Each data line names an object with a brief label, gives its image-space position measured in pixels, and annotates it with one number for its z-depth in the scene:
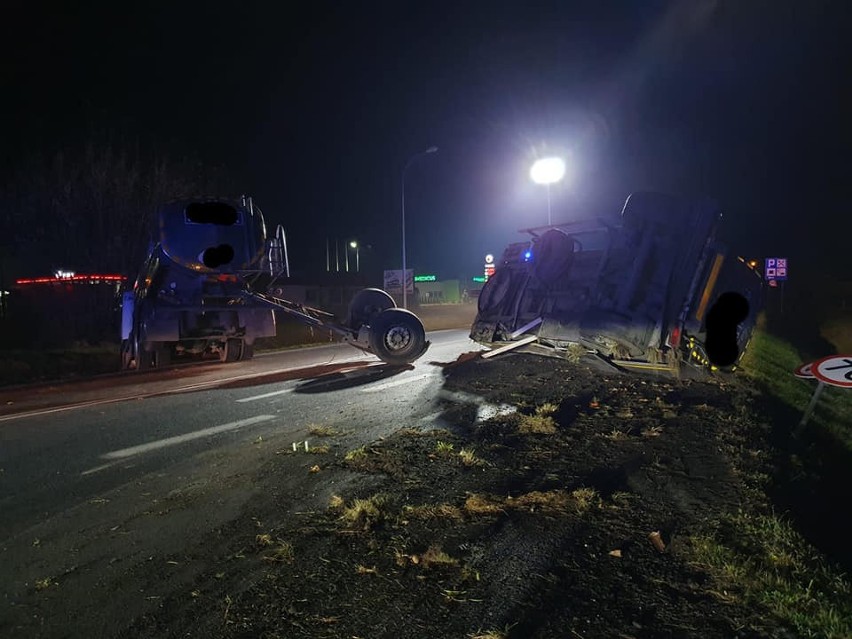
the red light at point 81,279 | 17.66
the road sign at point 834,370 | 4.95
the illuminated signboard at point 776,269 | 23.98
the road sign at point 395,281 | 23.53
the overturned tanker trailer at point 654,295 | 7.52
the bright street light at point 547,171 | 22.36
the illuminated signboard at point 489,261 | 25.55
